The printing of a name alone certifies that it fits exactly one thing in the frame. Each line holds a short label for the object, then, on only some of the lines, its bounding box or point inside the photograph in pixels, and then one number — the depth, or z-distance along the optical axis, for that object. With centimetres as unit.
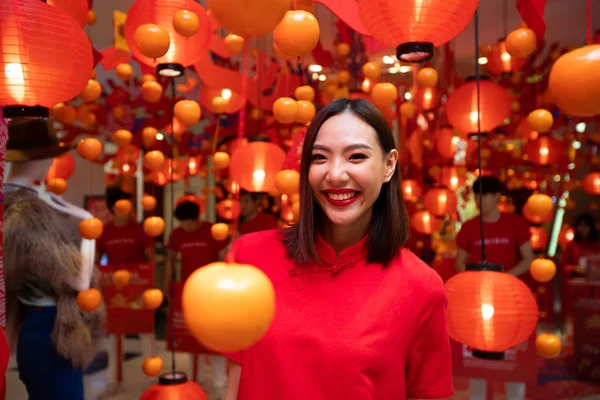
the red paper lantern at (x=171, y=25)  183
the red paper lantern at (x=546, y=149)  352
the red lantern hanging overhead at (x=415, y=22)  152
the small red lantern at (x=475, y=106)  260
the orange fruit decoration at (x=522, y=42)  167
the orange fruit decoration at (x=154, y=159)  221
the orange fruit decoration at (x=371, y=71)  224
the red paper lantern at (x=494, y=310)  166
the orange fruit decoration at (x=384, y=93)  204
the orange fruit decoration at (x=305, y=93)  222
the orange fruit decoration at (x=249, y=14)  96
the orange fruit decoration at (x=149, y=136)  247
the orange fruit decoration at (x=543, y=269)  195
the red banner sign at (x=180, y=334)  388
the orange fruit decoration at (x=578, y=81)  121
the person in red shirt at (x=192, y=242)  404
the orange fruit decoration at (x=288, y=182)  188
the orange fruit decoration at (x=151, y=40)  147
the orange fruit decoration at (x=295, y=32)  112
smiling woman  121
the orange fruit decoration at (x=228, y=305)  78
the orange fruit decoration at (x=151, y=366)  214
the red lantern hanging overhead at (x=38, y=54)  133
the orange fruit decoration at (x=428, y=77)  215
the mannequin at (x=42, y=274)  222
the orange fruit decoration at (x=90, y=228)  200
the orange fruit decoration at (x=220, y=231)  248
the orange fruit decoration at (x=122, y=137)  245
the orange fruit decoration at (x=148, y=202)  274
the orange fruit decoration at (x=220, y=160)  238
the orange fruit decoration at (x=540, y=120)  186
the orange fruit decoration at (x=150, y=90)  235
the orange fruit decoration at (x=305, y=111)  196
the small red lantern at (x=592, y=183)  440
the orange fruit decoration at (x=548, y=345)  184
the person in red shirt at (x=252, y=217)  360
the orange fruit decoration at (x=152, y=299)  209
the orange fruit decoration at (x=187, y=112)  180
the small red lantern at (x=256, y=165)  228
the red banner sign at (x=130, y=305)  416
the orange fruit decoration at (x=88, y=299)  201
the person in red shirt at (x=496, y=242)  342
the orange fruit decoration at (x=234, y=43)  226
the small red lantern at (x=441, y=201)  372
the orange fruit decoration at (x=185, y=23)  151
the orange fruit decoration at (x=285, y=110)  195
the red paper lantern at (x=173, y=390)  180
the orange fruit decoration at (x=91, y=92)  192
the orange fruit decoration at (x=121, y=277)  228
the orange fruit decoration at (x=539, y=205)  184
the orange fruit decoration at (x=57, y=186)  226
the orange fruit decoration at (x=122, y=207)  254
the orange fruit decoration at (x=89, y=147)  207
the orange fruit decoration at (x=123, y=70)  229
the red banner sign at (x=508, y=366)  316
